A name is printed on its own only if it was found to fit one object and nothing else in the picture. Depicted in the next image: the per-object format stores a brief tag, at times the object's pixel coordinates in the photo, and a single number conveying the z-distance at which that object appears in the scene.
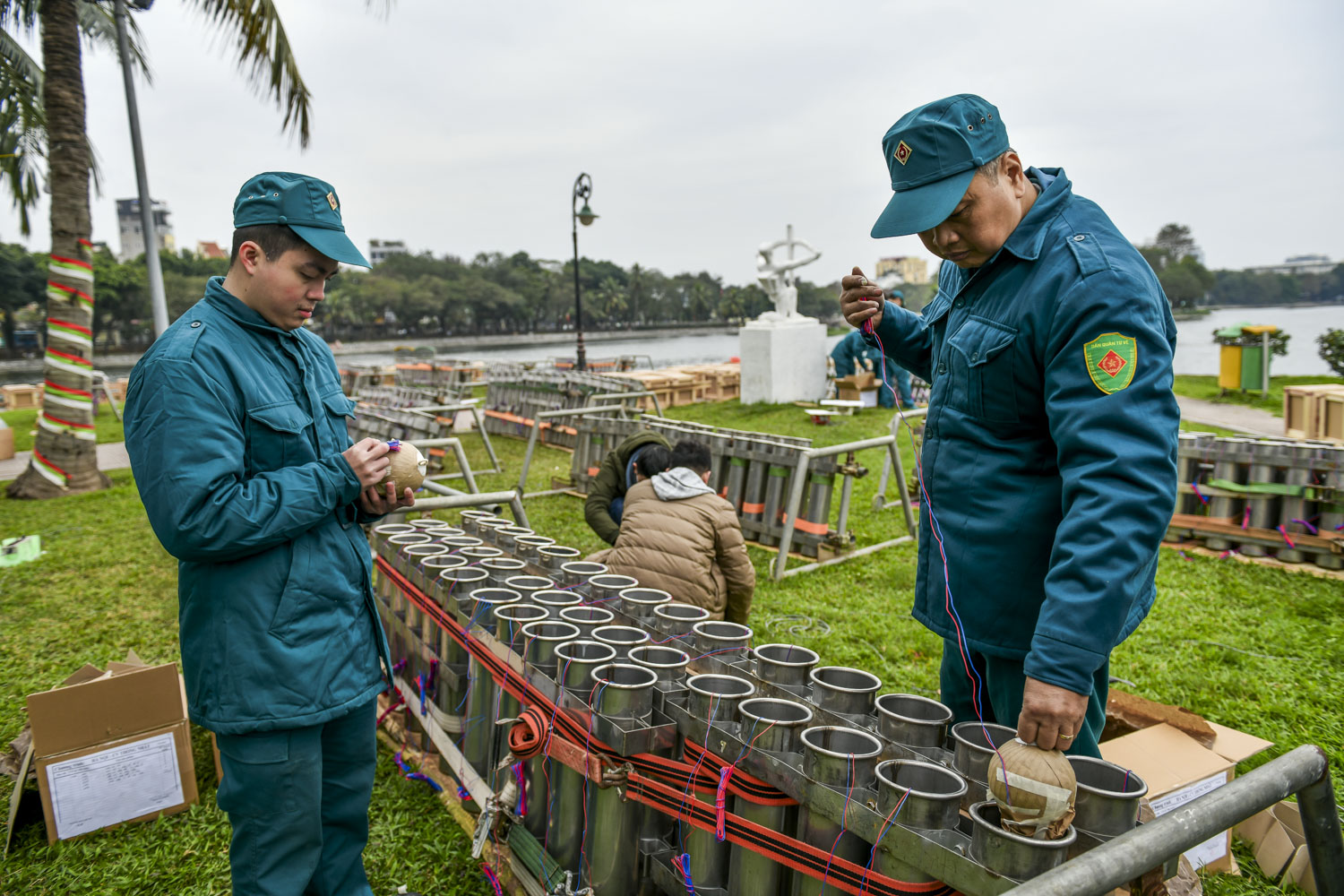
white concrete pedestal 18.38
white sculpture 19.25
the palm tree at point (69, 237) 10.23
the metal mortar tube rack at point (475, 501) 4.12
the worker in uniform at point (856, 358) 17.22
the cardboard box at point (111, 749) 3.33
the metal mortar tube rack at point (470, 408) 10.66
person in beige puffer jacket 4.23
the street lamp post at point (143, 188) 11.17
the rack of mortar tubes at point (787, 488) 7.01
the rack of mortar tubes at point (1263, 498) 6.63
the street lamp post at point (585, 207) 20.27
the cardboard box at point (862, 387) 17.61
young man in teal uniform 1.97
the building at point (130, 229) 121.06
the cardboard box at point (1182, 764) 3.01
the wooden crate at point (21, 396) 23.19
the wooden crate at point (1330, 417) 10.32
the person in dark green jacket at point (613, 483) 5.81
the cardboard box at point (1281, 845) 3.05
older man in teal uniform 1.60
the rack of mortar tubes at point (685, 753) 1.71
